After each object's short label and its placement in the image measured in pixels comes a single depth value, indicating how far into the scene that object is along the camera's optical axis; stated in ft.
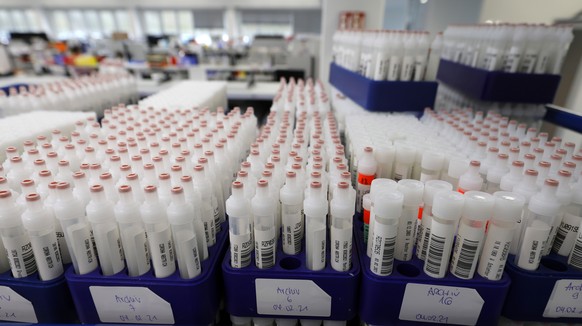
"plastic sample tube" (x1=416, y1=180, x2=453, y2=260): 0.70
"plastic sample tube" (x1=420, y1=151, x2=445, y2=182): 0.86
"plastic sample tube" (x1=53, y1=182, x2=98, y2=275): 0.67
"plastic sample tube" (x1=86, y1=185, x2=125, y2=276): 0.67
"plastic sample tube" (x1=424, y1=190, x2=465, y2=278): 0.62
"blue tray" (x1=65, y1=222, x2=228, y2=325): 0.69
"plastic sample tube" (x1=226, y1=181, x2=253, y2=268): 0.68
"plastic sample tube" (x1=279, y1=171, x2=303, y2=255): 0.71
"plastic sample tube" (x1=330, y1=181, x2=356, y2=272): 0.67
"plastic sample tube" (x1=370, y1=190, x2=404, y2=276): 0.64
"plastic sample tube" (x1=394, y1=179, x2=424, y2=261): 0.68
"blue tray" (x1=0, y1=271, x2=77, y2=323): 0.71
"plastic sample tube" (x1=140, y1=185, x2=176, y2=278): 0.66
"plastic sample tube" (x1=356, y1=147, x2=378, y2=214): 0.86
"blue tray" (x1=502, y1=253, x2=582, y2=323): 0.69
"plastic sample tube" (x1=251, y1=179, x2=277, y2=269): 0.68
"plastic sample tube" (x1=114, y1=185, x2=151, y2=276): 0.66
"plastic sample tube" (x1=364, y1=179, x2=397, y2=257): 0.71
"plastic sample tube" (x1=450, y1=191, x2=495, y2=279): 0.62
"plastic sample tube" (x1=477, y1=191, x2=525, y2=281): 0.62
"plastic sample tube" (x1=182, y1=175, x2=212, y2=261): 0.73
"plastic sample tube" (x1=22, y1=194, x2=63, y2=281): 0.66
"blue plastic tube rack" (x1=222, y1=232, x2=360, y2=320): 0.70
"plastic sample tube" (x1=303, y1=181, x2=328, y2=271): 0.68
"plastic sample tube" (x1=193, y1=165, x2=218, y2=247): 0.78
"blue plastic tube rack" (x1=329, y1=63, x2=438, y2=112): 1.49
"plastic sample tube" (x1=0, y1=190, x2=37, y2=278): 0.67
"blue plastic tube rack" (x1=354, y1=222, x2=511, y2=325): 0.67
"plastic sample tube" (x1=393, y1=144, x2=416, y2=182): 0.91
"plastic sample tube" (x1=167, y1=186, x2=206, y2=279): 0.66
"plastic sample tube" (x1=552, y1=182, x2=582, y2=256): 0.71
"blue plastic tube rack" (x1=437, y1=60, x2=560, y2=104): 1.56
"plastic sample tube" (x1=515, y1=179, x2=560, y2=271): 0.66
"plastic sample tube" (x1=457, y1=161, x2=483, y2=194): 0.75
